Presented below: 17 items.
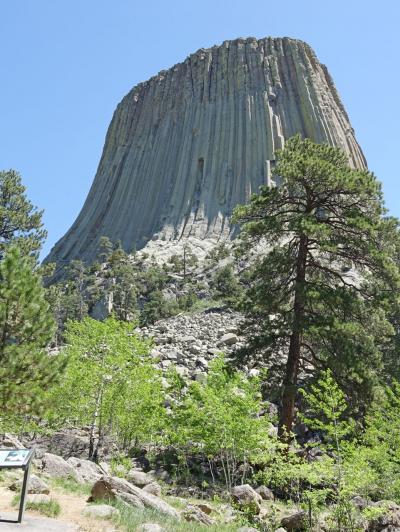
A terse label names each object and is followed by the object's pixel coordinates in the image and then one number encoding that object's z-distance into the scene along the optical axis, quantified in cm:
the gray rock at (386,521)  1080
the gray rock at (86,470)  1217
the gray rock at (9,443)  1457
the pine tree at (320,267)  1466
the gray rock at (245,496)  1167
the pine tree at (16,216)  2147
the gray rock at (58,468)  1174
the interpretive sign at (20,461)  641
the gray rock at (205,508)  1098
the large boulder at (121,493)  914
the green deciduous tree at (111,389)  1758
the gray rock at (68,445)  1909
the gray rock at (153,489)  1205
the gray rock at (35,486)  911
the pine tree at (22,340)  1209
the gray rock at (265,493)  1414
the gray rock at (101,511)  789
